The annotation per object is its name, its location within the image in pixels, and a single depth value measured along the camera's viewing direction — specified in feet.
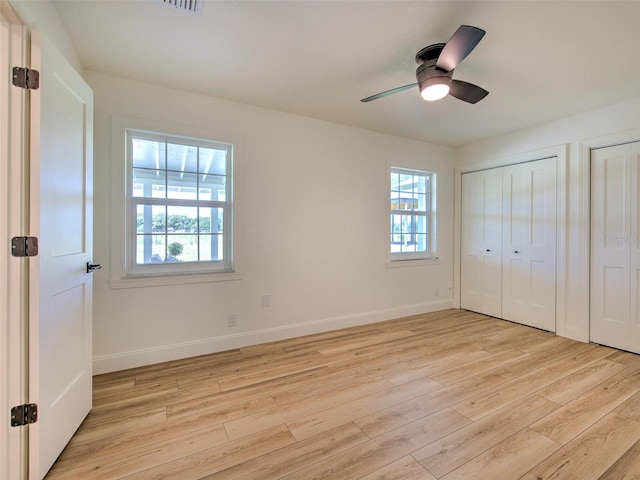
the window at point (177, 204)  8.43
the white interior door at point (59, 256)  4.32
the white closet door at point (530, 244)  11.17
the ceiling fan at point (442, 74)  5.41
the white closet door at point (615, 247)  9.20
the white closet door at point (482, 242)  12.96
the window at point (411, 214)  13.32
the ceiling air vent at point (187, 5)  5.34
